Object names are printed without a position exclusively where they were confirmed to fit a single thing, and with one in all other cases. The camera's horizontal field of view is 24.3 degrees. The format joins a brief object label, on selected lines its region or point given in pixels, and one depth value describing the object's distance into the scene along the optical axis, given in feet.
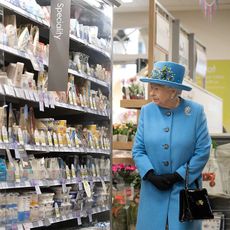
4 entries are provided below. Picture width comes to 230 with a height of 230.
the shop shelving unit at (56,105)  11.12
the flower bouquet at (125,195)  17.79
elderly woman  12.46
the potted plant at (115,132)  18.52
